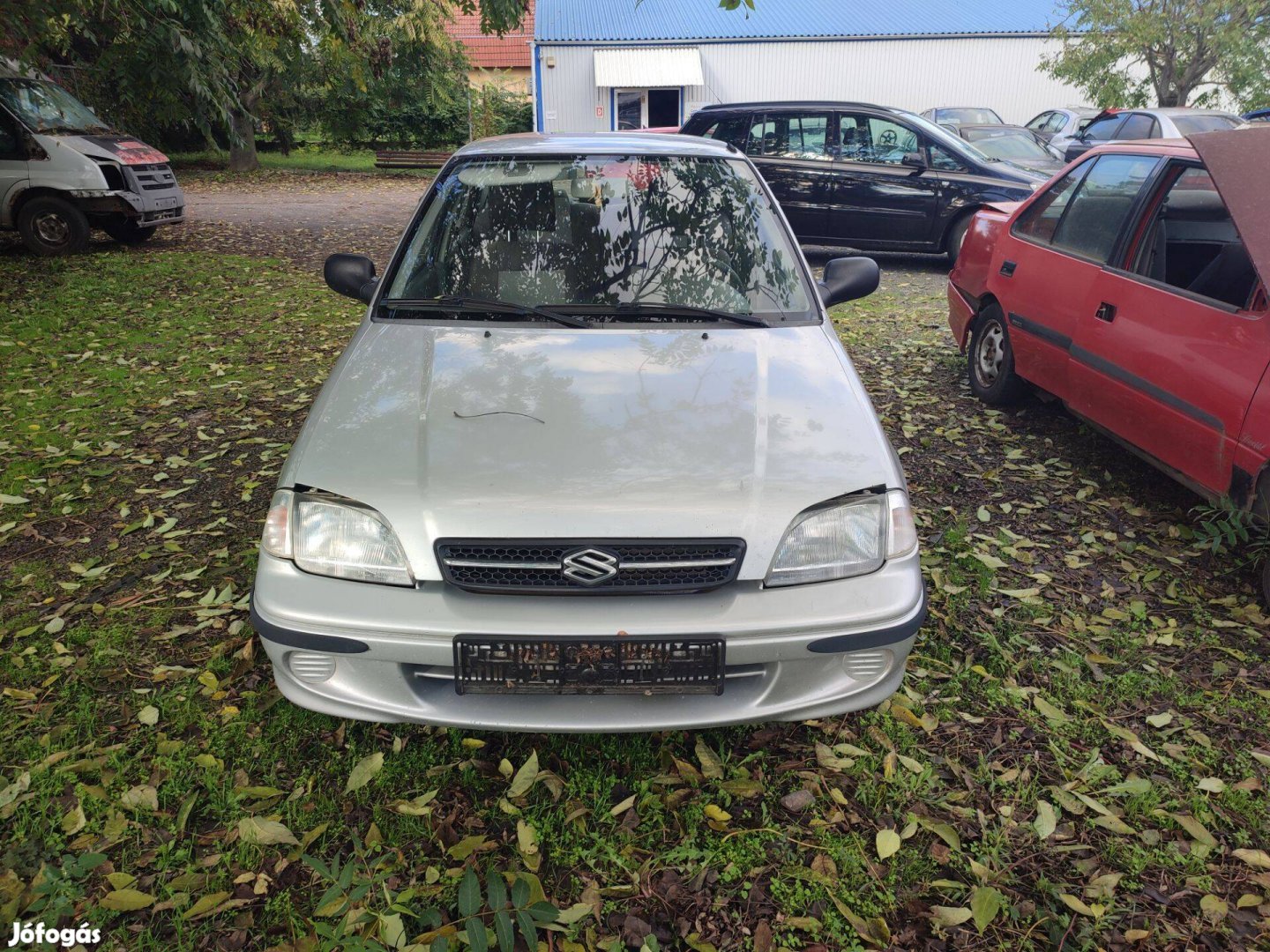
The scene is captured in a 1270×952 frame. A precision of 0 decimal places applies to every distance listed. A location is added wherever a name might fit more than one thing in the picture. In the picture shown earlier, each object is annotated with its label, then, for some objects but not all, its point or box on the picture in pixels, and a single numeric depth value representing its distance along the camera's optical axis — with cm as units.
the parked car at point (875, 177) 935
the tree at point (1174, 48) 1800
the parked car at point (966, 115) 1783
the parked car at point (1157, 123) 1192
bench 2331
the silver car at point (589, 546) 218
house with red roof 3438
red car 326
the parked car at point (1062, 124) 1491
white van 948
